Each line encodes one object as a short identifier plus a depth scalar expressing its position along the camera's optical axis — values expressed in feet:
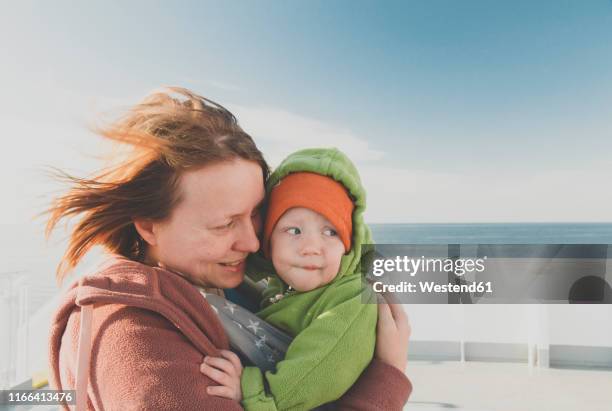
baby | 2.33
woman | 2.05
